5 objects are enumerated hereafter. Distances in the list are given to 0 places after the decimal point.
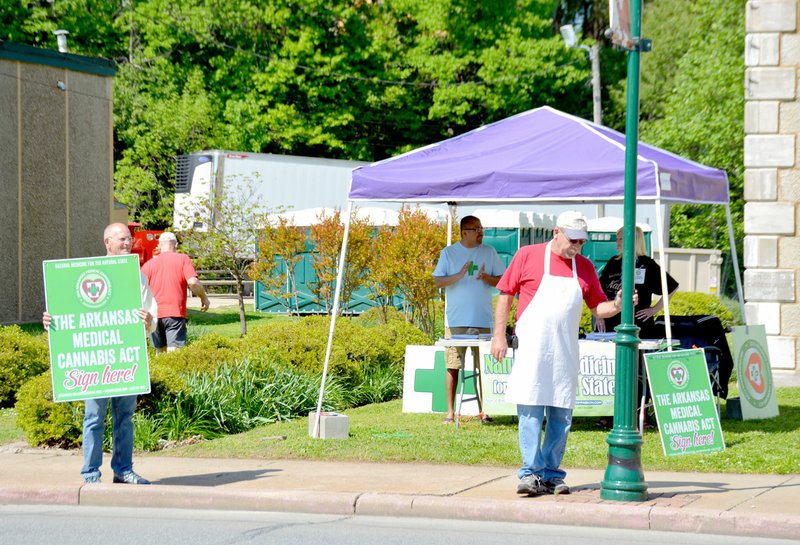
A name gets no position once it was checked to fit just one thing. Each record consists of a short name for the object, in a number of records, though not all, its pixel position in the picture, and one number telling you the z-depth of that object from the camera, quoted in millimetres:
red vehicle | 34469
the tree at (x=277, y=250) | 23172
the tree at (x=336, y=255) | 22203
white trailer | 33812
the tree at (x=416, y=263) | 20378
